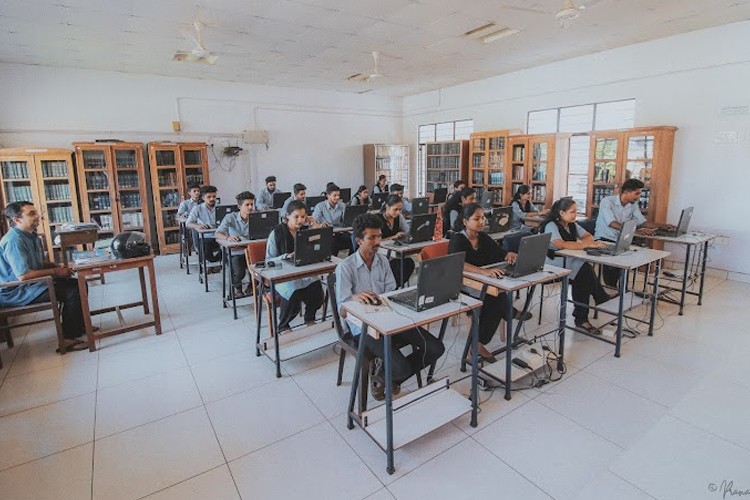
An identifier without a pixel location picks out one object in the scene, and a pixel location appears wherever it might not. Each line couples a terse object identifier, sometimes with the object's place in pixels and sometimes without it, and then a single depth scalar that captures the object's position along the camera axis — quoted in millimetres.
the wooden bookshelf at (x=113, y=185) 6812
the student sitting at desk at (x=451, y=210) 6019
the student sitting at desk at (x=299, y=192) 6727
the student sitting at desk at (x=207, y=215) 5727
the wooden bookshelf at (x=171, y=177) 7316
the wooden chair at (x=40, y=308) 3363
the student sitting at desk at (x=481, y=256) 3262
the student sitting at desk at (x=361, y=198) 7676
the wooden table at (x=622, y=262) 3361
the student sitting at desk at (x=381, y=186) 8727
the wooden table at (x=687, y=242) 4242
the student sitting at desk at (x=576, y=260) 3816
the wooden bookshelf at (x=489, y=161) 7719
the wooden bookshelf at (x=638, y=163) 5625
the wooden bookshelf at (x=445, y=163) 8625
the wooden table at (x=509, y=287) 2748
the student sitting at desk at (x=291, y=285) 3570
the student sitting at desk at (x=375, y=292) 2467
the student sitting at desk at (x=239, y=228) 4820
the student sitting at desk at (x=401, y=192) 7540
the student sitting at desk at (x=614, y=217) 4652
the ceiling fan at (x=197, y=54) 4569
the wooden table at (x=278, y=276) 3074
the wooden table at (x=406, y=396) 2131
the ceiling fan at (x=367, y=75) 6270
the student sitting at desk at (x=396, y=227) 4742
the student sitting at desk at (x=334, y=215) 6133
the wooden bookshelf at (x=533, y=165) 6934
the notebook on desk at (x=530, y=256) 2890
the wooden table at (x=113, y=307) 3510
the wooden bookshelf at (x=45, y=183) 6223
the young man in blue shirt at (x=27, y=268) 3389
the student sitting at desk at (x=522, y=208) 6188
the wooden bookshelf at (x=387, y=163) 9884
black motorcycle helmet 3689
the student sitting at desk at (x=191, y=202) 6527
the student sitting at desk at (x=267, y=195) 7754
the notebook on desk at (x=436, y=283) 2256
